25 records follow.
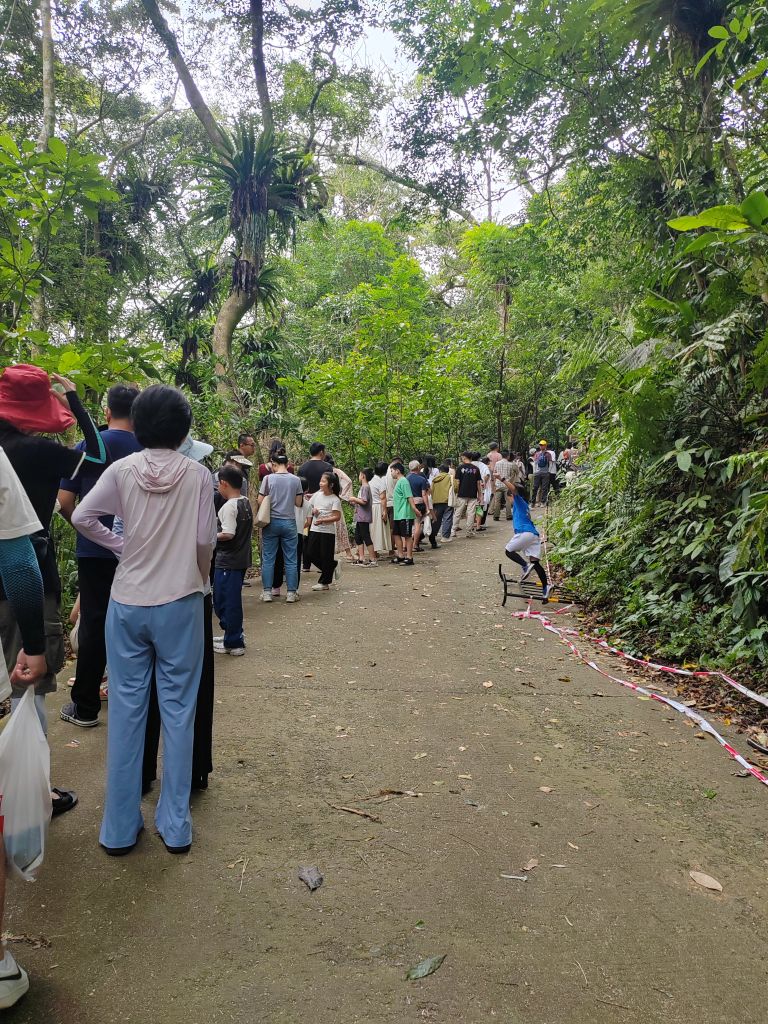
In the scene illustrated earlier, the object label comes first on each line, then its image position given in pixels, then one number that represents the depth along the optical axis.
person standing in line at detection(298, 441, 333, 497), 10.20
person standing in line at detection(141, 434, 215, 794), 3.60
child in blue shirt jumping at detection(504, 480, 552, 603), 8.83
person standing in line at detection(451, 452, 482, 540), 15.33
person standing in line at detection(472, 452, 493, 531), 17.28
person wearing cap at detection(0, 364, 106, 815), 2.98
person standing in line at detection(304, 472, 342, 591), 9.14
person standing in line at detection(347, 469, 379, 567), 11.97
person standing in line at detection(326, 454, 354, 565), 9.87
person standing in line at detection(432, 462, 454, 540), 14.79
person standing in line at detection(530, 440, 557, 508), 20.44
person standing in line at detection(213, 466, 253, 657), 6.16
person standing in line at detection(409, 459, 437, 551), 12.90
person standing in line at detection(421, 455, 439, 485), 15.01
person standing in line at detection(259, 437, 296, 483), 8.83
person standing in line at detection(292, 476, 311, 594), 8.88
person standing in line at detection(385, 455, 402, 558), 12.14
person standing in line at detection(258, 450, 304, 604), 8.38
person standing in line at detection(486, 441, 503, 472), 17.58
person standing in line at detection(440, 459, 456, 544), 15.15
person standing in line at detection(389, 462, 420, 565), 11.82
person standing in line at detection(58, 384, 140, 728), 4.25
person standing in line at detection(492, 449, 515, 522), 16.03
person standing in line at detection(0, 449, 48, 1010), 2.35
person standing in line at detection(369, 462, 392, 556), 12.22
